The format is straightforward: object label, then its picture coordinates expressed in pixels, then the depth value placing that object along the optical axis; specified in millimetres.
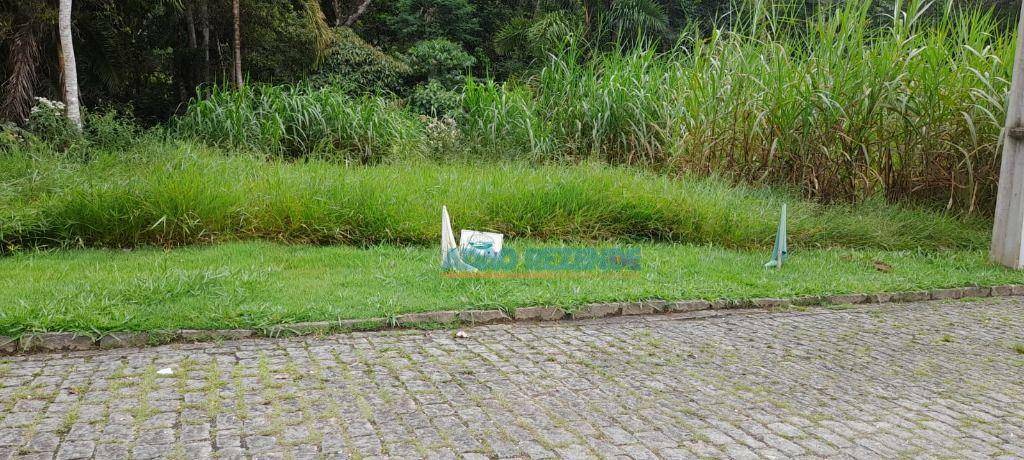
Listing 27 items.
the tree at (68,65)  9945
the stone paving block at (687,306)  5055
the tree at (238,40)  14172
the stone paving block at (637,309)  4957
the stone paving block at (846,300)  5508
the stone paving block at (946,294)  5789
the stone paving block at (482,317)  4621
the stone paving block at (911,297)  5656
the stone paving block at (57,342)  3895
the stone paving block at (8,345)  3848
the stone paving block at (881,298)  5594
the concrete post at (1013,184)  6492
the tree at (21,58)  11164
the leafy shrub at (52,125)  9148
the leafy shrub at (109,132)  9312
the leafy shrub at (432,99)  15625
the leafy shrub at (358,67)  16250
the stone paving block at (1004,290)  6027
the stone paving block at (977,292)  5930
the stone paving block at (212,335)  4117
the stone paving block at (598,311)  4855
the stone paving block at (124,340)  3988
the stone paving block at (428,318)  4504
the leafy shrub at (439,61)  18078
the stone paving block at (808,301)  5410
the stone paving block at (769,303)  5277
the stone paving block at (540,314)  4754
